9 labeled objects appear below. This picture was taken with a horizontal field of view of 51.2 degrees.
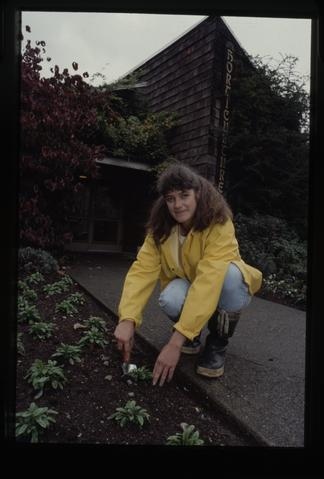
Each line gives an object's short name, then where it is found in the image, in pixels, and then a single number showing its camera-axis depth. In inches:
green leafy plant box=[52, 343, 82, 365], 52.5
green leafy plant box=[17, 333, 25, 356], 47.6
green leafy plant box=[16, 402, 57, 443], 44.5
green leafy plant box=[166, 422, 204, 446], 44.4
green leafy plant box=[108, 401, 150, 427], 46.2
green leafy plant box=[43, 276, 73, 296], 56.5
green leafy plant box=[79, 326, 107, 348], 56.5
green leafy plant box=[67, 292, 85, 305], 62.9
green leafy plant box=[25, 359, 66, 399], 48.3
